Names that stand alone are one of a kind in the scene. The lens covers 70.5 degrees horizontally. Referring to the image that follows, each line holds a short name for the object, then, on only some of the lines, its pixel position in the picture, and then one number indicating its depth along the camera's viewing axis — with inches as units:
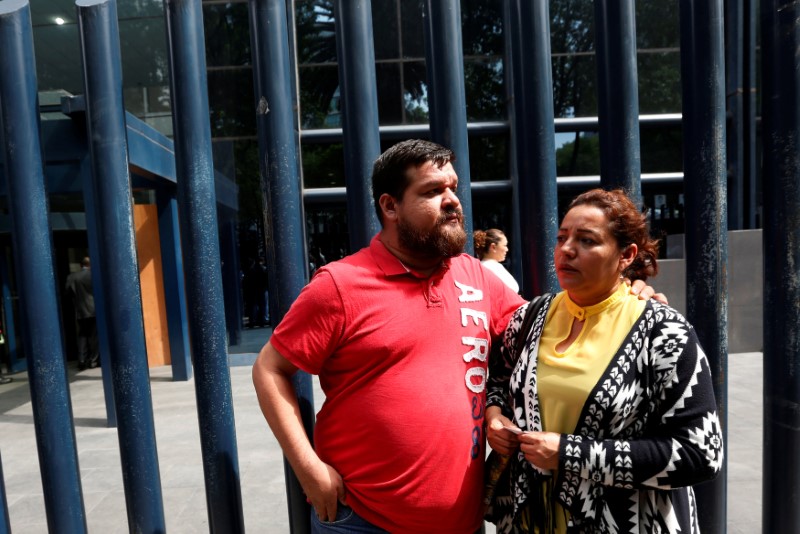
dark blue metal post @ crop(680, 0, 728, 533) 70.4
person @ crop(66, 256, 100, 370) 370.6
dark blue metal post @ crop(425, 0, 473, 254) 74.0
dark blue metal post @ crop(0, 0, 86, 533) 78.2
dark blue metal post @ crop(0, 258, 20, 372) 391.9
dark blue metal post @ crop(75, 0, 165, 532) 76.4
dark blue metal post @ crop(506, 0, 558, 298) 74.2
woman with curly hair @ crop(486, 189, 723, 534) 56.3
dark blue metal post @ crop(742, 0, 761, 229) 415.5
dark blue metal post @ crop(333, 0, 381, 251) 74.2
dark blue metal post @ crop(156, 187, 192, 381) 341.1
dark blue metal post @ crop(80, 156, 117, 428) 247.8
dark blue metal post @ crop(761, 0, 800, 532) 68.2
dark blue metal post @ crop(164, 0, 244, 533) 75.4
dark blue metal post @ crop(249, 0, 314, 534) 74.2
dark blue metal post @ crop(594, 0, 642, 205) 73.0
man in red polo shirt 66.8
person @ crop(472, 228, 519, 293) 217.5
